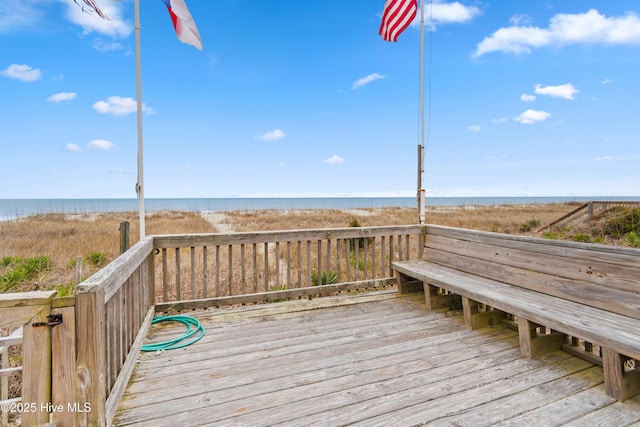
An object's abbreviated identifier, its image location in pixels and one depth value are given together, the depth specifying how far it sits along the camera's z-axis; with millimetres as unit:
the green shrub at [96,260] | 6797
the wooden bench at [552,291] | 1996
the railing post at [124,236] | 3529
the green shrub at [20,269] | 4891
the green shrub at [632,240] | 7066
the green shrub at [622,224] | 9055
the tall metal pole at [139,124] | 3309
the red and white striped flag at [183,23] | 3381
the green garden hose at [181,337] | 2736
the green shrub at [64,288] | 4133
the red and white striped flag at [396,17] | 4527
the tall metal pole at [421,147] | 4593
